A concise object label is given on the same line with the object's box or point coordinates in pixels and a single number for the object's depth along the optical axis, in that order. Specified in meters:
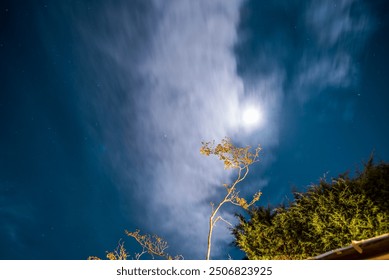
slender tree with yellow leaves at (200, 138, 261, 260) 15.51
